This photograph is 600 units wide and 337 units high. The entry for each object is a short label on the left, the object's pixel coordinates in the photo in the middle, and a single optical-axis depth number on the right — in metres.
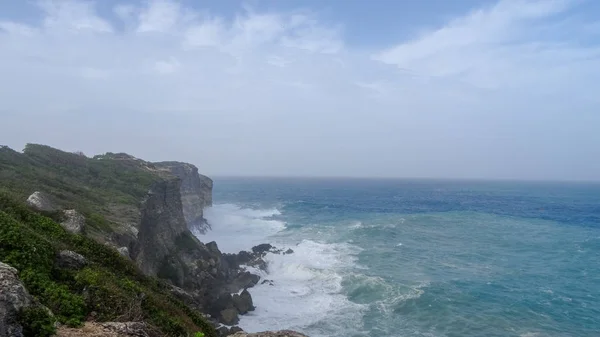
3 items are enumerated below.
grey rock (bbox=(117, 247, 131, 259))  20.64
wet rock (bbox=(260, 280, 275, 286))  40.43
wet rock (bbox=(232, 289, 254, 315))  32.58
